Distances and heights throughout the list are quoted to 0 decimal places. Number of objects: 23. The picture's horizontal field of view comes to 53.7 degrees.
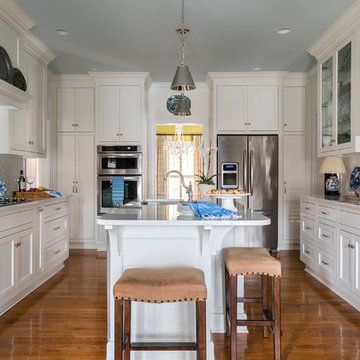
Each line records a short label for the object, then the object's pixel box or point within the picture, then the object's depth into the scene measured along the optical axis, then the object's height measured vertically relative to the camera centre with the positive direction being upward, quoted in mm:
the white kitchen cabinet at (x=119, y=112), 5328 +991
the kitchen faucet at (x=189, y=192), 2627 -109
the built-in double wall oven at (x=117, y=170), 5305 +122
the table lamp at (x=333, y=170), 4027 +88
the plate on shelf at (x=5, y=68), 3231 +1024
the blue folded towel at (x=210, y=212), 2021 -196
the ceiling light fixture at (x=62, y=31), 3726 +1564
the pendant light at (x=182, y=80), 2729 +755
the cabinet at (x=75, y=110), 5480 +1055
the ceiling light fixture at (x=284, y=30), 3688 +1556
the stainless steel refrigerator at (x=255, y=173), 5270 +72
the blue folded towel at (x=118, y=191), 5199 -188
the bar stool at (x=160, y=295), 1717 -564
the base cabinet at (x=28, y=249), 2861 -672
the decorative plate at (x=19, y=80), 3538 +996
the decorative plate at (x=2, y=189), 3473 -104
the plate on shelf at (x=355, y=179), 3809 -14
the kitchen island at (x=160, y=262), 2195 -522
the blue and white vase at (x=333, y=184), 4184 -74
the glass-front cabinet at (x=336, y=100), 3537 +836
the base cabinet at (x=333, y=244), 3020 -655
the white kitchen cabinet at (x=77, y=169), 5461 +142
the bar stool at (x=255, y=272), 2082 -640
